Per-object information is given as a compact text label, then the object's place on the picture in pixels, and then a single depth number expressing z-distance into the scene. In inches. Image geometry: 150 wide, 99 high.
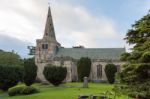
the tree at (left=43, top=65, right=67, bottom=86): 1224.0
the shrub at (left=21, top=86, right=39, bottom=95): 972.3
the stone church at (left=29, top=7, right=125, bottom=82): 1536.6
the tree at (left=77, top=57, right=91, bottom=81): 1470.0
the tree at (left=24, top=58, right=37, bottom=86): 1315.3
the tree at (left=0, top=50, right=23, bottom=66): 1572.2
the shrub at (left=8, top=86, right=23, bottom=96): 979.2
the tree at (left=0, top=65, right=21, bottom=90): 1188.4
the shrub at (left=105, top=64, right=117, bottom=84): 1437.9
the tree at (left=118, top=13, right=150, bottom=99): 359.2
